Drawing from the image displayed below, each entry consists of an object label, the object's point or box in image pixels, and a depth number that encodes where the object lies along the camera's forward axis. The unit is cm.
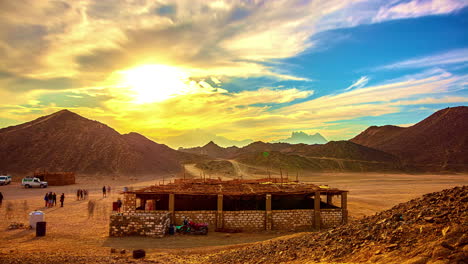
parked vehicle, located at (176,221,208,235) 2050
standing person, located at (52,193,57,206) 3145
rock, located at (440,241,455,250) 715
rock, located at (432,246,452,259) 702
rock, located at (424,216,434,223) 907
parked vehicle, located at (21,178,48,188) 4850
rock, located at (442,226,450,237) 781
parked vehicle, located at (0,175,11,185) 5288
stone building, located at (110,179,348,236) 1986
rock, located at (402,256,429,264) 714
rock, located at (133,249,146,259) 1434
